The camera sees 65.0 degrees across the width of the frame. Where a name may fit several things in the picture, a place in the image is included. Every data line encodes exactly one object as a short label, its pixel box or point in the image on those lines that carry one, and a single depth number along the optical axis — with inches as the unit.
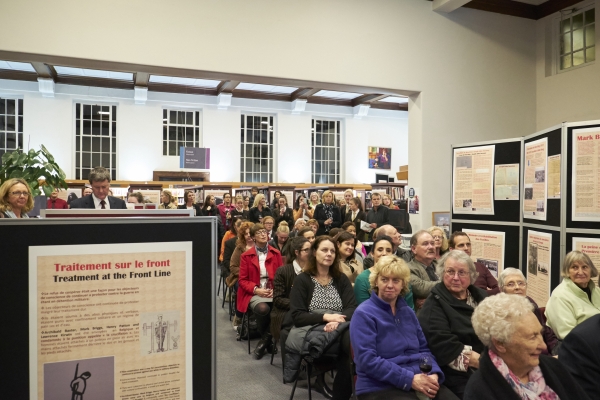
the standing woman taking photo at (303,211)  390.0
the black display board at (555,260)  157.1
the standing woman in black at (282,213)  357.4
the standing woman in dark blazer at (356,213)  309.0
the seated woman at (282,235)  238.5
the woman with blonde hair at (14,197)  147.9
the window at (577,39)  267.6
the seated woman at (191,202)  344.6
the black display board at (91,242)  43.8
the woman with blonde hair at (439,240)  176.1
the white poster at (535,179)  166.7
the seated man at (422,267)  141.6
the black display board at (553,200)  155.9
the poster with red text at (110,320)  44.5
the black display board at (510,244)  187.5
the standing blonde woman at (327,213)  336.2
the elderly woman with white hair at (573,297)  126.2
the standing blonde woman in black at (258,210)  340.5
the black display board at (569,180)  151.5
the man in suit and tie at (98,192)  151.9
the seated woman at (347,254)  177.5
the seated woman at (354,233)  223.3
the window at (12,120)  543.9
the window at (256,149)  630.5
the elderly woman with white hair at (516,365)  70.1
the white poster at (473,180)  200.2
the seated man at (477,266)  161.8
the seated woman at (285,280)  162.7
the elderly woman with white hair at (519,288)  128.3
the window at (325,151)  663.1
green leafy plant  207.3
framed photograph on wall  684.1
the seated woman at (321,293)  140.2
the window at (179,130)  599.5
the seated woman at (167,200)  323.5
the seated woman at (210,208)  373.1
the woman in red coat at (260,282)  186.4
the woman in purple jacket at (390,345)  102.1
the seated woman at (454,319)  107.4
